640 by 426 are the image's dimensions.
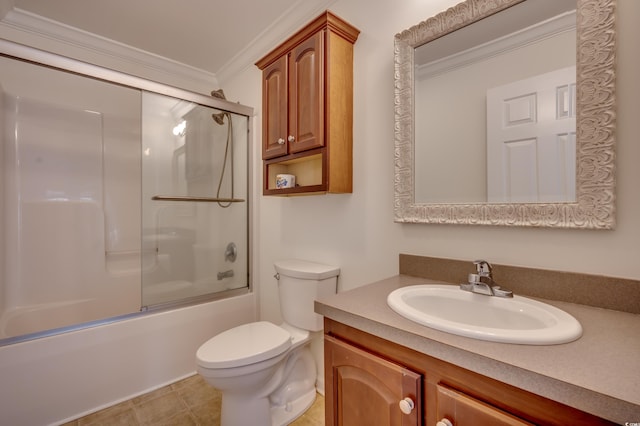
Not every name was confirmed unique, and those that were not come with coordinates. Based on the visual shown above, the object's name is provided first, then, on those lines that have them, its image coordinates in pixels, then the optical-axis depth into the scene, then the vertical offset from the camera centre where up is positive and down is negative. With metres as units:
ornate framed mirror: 0.87 +0.26
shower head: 2.23 +0.77
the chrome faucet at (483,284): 0.96 -0.26
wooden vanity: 0.52 -0.36
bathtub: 1.44 -0.87
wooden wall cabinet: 1.46 +0.61
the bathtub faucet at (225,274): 2.29 -0.51
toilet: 1.29 -0.70
